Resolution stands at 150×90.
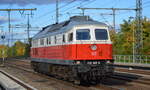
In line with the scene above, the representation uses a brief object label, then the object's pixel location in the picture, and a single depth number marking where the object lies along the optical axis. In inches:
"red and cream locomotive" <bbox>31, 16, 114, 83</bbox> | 709.3
